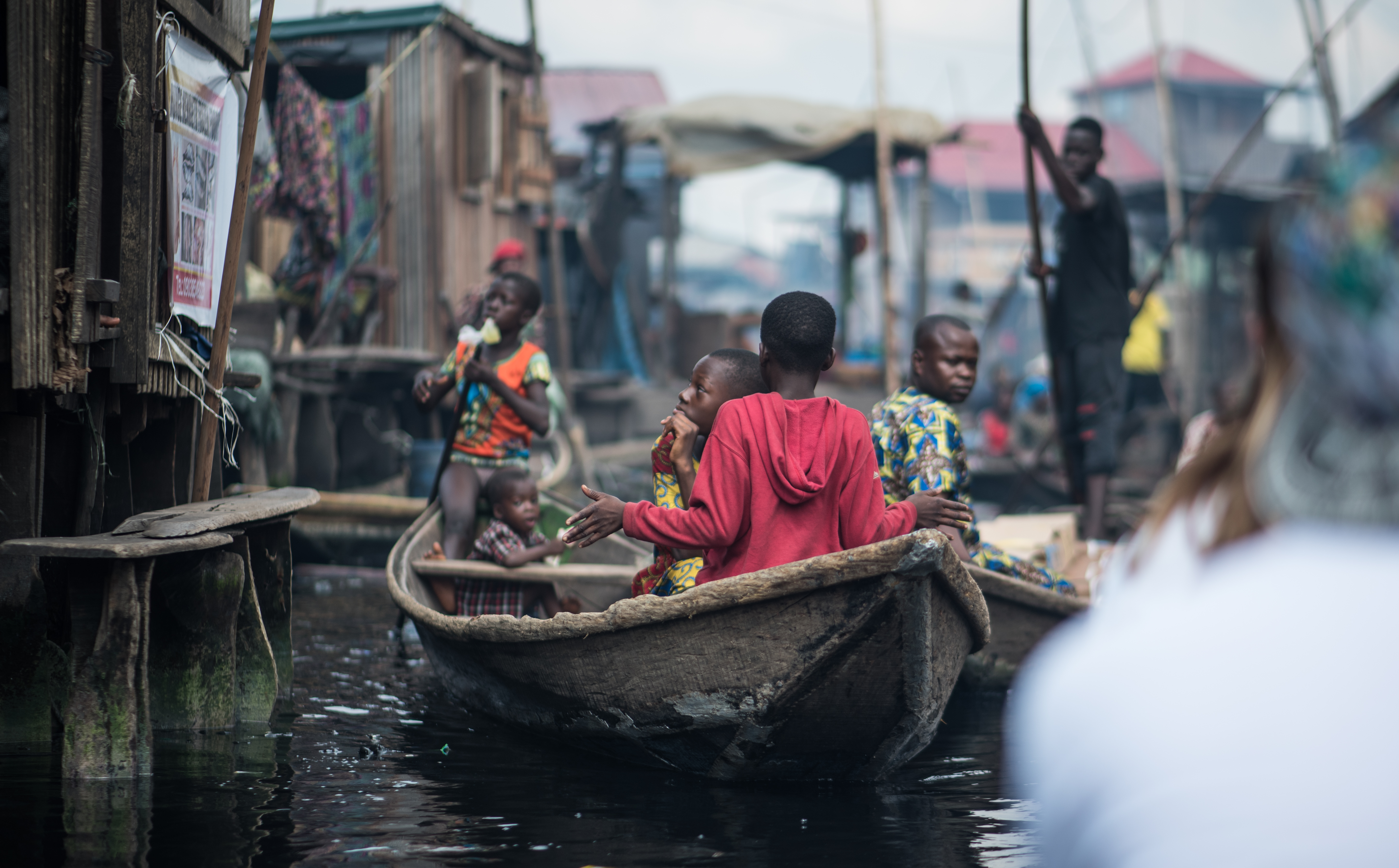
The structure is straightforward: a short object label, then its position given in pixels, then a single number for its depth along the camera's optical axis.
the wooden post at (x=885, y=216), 11.62
